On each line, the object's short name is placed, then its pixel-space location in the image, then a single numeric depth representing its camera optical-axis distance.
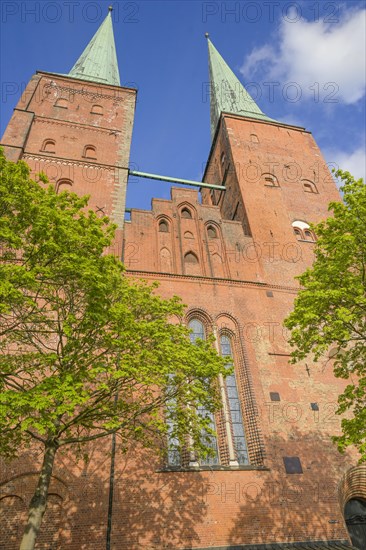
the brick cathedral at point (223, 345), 10.12
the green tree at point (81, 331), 7.02
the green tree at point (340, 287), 8.76
